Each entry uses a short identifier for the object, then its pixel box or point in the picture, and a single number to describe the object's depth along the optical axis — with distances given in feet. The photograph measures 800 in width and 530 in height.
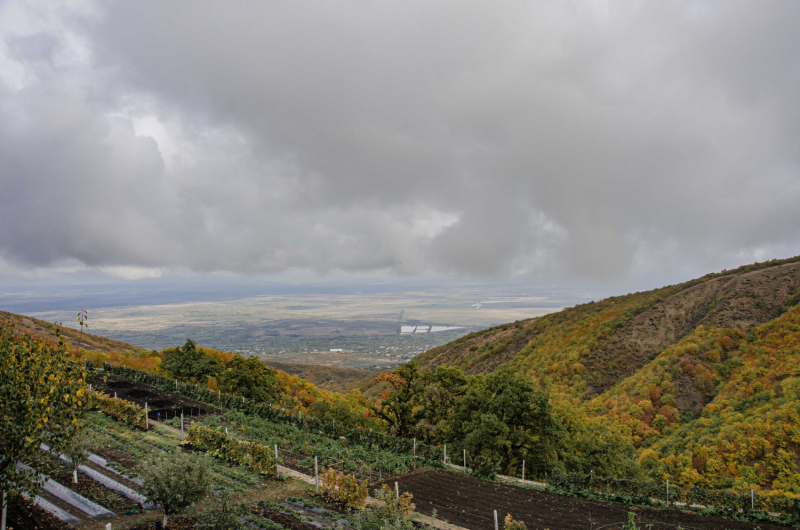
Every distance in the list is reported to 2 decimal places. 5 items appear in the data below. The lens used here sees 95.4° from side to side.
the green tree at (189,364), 128.57
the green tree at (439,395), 93.61
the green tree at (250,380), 105.81
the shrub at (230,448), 53.52
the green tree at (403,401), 94.22
